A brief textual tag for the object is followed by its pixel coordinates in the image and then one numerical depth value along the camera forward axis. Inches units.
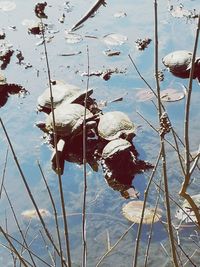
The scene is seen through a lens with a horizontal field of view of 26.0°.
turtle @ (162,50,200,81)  158.6
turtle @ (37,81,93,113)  142.0
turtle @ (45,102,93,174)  129.5
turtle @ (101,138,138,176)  120.3
